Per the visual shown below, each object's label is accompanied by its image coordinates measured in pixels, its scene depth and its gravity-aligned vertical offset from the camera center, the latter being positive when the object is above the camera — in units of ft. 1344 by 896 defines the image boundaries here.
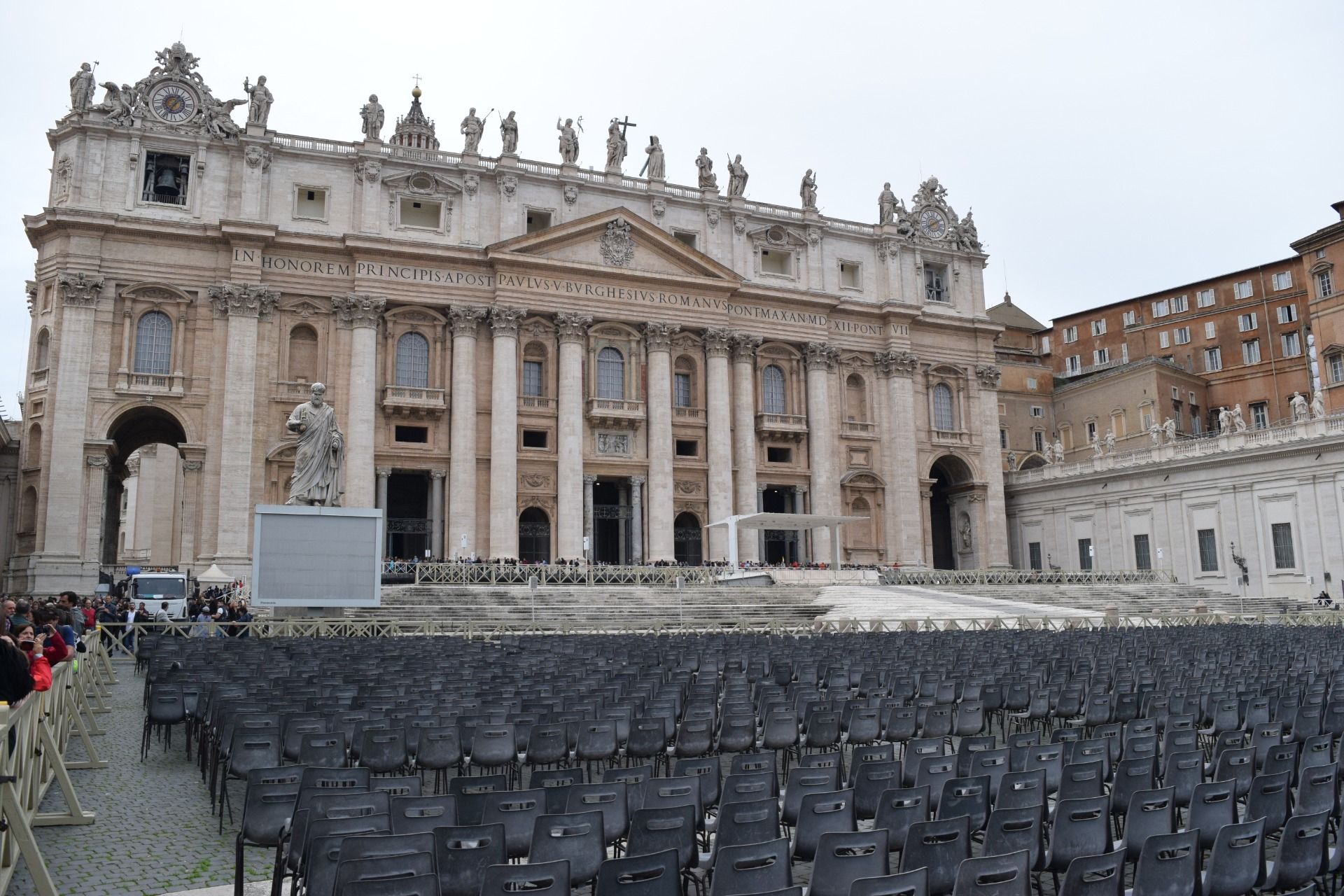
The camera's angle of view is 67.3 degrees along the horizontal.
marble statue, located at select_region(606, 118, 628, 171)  173.47 +76.30
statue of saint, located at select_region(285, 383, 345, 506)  89.81 +13.19
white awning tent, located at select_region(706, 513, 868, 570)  140.67 +10.04
